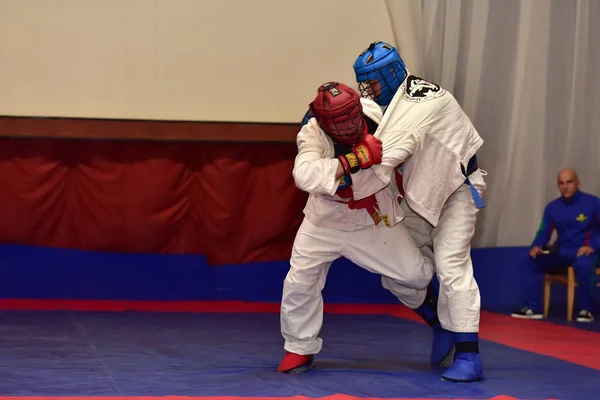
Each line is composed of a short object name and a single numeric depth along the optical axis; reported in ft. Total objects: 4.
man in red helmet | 20.96
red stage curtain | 39.25
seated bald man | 37.58
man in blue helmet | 20.08
